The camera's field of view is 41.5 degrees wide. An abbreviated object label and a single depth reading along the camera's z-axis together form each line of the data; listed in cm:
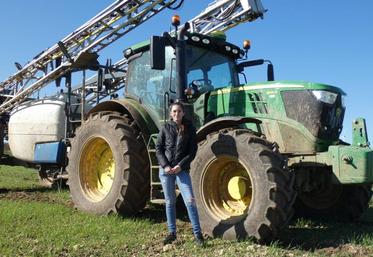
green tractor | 564
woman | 552
